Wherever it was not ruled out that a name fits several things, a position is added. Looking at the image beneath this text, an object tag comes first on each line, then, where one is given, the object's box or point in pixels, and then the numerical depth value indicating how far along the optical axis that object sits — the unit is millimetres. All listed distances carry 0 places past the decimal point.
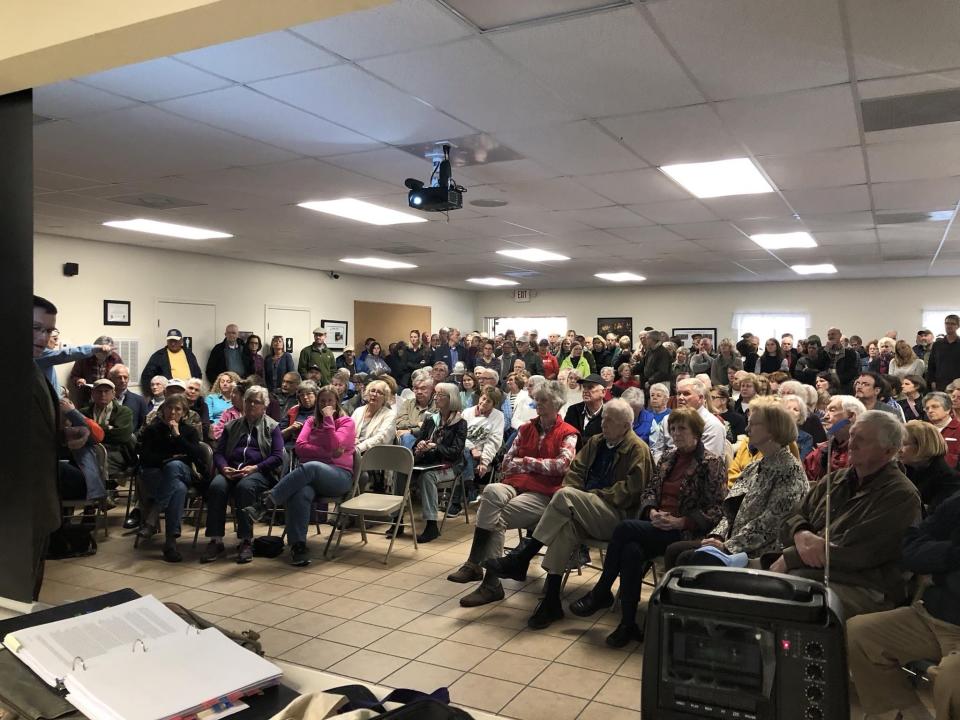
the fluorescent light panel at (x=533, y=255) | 10070
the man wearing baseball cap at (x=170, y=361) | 9555
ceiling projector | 4922
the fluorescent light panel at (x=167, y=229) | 7848
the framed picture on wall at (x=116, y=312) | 9227
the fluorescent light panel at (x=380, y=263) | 11156
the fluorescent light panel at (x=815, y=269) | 11792
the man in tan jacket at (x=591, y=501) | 4137
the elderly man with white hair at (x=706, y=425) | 4898
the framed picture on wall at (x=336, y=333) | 12906
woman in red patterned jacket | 4527
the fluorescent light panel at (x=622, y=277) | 13531
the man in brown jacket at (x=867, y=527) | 2967
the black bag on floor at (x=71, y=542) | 5293
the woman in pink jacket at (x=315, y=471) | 5273
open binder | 1373
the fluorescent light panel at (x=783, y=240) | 8445
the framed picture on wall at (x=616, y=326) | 15938
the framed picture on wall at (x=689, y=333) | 15211
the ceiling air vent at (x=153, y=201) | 6504
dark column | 2330
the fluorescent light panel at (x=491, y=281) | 14565
